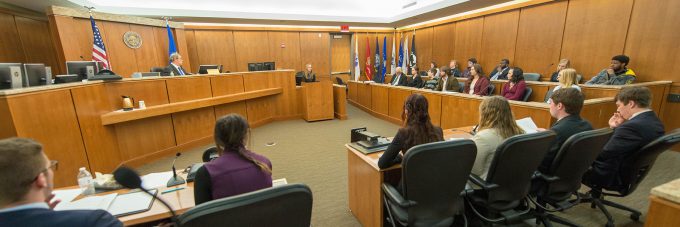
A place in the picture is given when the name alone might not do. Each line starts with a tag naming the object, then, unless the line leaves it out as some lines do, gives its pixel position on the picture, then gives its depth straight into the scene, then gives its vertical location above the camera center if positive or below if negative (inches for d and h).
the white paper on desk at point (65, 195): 60.7 -29.0
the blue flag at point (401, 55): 407.0 +7.7
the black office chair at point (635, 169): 75.2 -33.6
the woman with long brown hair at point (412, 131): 71.8 -18.5
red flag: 419.4 -2.8
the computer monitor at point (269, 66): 257.1 -2.2
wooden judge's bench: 97.4 -24.6
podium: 257.1 -35.2
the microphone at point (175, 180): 69.5 -28.8
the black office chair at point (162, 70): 202.0 -2.9
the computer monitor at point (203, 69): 208.7 -3.2
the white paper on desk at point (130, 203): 57.2 -29.2
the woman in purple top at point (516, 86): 180.5 -18.5
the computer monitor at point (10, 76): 96.8 -2.0
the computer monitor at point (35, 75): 106.2 -2.2
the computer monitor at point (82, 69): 138.4 -0.4
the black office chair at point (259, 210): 34.4 -18.9
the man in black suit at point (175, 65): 202.4 +0.7
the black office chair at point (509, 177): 66.5 -30.8
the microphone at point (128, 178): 32.5 -13.3
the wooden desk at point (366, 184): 82.1 -39.3
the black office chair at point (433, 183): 59.3 -28.1
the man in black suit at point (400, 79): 278.8 -18.8
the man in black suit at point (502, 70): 265.8 -11.8
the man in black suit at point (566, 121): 81.5 -19.3
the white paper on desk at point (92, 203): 58.0 -28.9
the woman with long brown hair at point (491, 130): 75.7 -19.9
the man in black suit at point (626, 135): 80.7 -23.5
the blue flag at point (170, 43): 271.9 +22.6
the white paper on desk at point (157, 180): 70.1 -29.6
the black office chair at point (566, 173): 72.2 -32.5
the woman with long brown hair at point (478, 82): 202.5 -17.9
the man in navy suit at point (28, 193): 32.9 -15.4
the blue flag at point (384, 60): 407.8 +0.3
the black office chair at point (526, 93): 179.6 -23.1
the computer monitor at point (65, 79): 118.5 -4.4
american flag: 209.8 +14.9
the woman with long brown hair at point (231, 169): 52.8 -20.0
